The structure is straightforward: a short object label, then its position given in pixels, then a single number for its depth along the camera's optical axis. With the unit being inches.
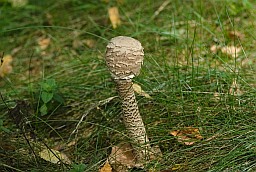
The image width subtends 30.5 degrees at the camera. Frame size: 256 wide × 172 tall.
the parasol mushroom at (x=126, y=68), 77.7
